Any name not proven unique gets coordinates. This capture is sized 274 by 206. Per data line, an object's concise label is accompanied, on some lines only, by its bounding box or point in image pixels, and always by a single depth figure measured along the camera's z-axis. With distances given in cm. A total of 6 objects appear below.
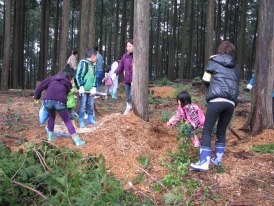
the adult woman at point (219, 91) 498
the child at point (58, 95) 618
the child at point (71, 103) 725
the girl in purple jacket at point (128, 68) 840
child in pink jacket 580
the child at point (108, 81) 1309
